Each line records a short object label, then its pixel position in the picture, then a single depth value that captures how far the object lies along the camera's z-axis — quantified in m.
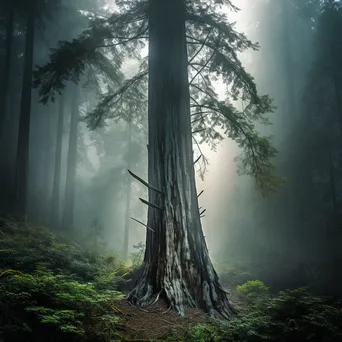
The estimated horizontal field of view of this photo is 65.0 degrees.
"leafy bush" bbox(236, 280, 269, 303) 6.57
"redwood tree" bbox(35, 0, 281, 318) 4.56
